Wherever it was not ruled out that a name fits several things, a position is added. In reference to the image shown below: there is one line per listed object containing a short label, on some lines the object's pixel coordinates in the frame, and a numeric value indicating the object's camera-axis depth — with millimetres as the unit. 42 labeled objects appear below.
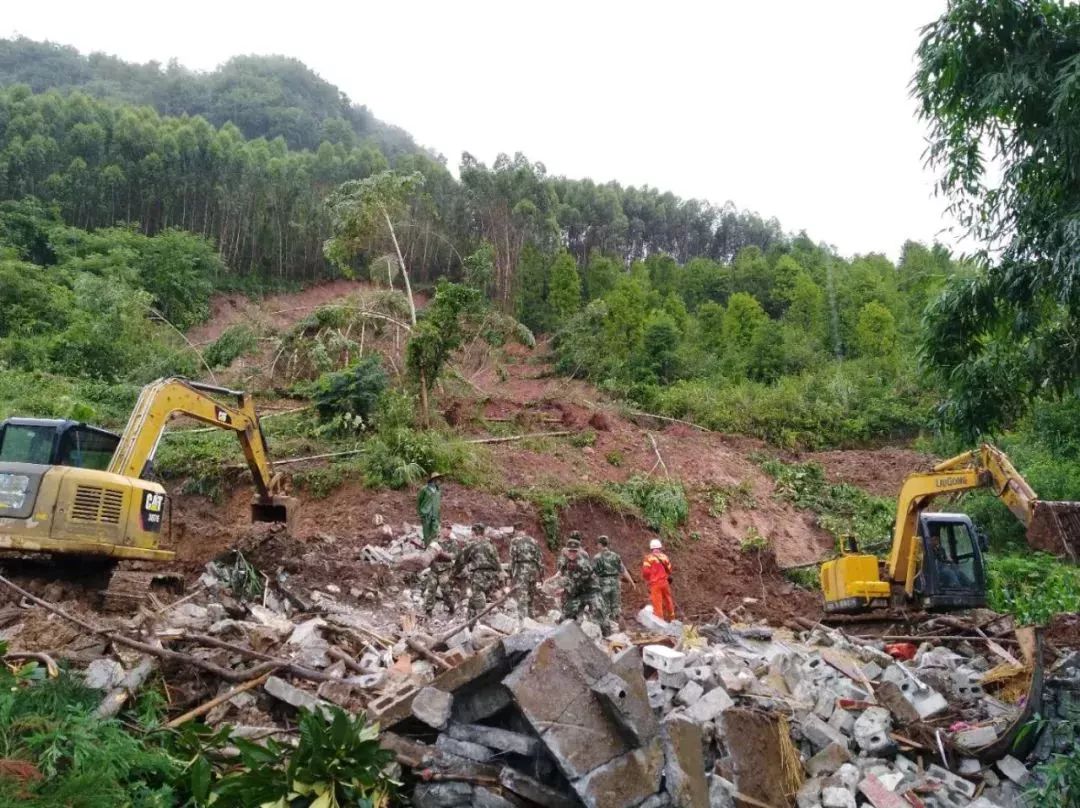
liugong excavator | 10766
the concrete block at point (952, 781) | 5906
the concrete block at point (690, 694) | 6309
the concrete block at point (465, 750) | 5465
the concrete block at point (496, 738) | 5473
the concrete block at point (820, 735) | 6148
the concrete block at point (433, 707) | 5543
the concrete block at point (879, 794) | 5578
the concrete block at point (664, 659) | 6648
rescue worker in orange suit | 11977
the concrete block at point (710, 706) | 6113
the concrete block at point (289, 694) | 5962
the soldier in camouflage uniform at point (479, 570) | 10953
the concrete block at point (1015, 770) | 5992
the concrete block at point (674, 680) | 6477
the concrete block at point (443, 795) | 5223
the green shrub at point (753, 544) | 18797
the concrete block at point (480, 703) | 5676
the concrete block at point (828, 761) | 6000
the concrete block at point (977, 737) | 6227
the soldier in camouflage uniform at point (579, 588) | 10969
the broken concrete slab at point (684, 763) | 5344
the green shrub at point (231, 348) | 24469
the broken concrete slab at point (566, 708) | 5270
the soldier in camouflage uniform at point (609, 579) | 11078
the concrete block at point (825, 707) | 6519
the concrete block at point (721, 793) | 5551
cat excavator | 7688
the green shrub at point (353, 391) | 18703
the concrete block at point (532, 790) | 5234
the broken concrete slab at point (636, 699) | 5430
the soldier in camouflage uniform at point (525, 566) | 11367
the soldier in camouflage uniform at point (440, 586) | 11406
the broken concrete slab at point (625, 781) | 5152
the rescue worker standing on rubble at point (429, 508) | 12961
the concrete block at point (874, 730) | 6195
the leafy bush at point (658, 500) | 18531
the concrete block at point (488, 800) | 5191
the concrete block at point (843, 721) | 6406
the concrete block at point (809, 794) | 5738
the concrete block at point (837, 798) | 5602
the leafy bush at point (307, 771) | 4797
